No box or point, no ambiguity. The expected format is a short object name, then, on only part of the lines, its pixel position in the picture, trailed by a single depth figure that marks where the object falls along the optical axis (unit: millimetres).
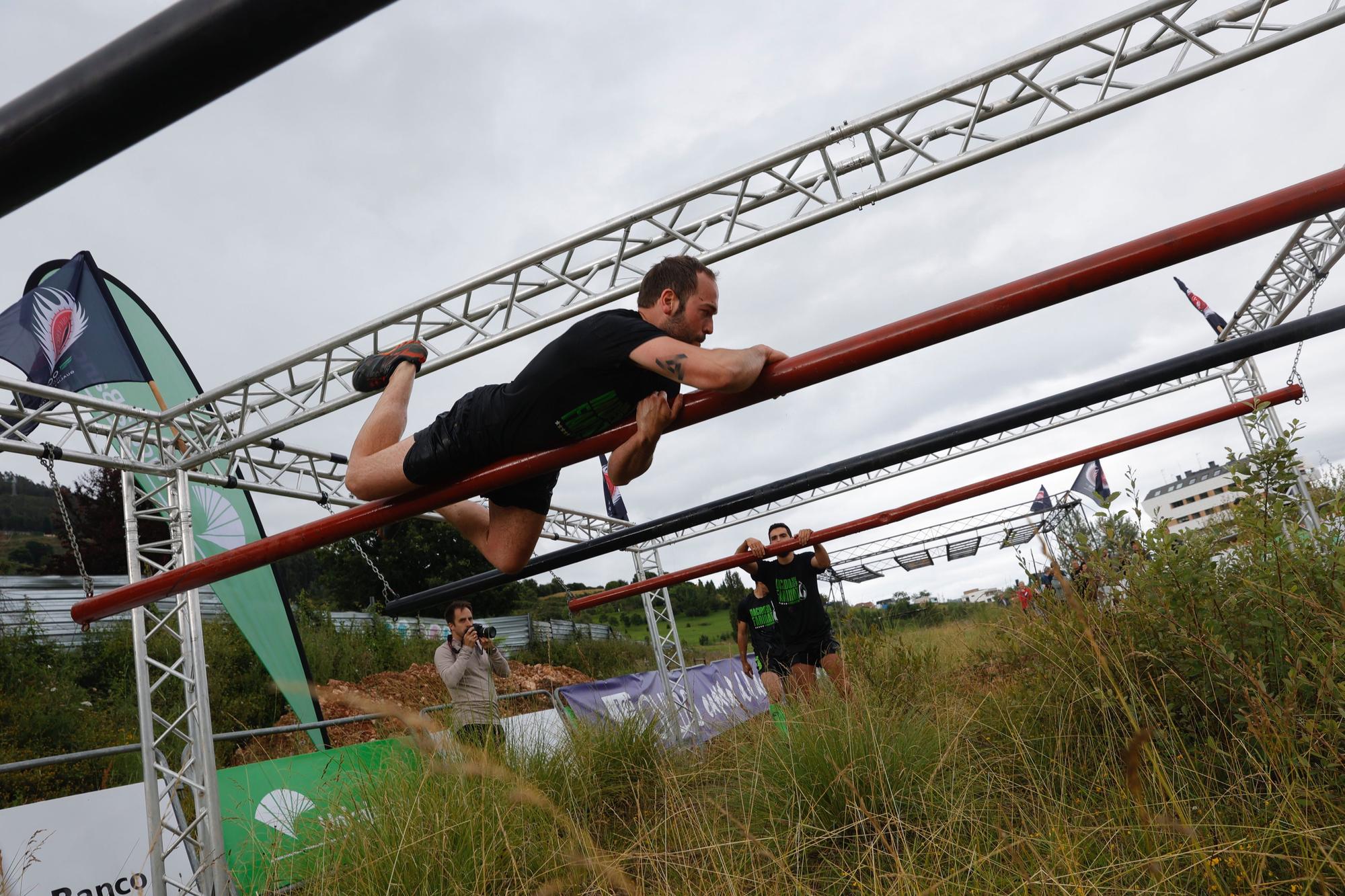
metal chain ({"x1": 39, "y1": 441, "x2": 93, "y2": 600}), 5250
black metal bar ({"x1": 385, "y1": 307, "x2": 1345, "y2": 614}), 2883
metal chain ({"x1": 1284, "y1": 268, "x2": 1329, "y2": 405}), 9242
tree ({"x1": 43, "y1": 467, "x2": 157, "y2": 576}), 13875
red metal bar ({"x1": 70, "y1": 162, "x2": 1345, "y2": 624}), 1874
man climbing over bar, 2324
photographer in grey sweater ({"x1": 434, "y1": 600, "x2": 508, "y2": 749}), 6000
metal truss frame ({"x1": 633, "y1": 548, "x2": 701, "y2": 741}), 10000
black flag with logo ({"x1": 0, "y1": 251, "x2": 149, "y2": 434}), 5391
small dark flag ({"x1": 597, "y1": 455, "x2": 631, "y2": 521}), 10891
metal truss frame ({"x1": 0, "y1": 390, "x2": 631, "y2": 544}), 5250
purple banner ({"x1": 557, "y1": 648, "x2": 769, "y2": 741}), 4531
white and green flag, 6233
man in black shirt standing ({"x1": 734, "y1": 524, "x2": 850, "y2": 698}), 6230
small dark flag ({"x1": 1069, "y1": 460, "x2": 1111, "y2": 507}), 14719
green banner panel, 3221
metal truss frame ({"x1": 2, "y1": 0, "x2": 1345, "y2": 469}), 5285
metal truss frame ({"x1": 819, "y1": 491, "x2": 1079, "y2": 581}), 18953
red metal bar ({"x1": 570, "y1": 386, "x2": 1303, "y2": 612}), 3758
